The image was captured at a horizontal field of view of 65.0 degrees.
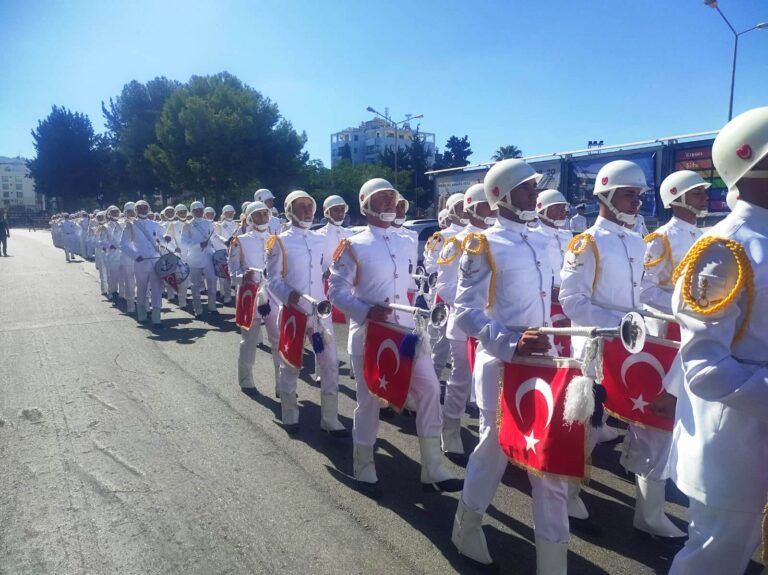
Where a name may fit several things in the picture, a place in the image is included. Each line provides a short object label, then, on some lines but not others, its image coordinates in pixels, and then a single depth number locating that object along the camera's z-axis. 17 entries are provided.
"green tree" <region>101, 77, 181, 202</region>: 59.28
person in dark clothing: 32.04
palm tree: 58.77
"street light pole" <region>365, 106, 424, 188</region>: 38.09
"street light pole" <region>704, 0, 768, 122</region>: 19.73
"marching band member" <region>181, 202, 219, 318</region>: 13.36
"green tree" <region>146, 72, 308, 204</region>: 44.56
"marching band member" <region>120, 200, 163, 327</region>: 11.88
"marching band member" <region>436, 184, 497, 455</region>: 5.40
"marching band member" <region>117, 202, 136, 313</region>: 13.27
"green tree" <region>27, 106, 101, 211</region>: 75.56
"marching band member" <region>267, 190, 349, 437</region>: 5.84
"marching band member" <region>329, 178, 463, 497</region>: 4.45
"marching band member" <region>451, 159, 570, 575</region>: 3.42
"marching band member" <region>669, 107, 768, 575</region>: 2.09
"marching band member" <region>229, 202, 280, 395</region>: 6.78
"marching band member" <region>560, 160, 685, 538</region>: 4.26
